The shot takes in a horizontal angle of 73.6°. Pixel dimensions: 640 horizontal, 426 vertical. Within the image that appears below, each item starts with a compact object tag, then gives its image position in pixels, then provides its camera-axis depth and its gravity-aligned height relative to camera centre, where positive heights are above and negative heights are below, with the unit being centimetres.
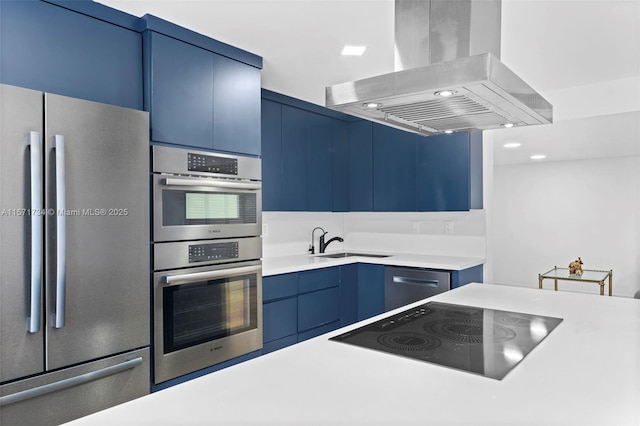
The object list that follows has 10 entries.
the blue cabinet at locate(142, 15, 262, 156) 231 +73
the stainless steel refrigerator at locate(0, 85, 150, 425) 166 -18
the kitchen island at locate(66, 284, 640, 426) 86 -41
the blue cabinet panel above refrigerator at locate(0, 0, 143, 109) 185 +77
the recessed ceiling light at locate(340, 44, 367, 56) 272 +106
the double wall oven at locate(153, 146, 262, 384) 228 -27
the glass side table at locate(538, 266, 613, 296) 491 -76
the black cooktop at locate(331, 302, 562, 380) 118 -40
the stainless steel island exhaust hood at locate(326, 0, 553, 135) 124 +41
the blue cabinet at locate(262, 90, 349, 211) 363 +53
